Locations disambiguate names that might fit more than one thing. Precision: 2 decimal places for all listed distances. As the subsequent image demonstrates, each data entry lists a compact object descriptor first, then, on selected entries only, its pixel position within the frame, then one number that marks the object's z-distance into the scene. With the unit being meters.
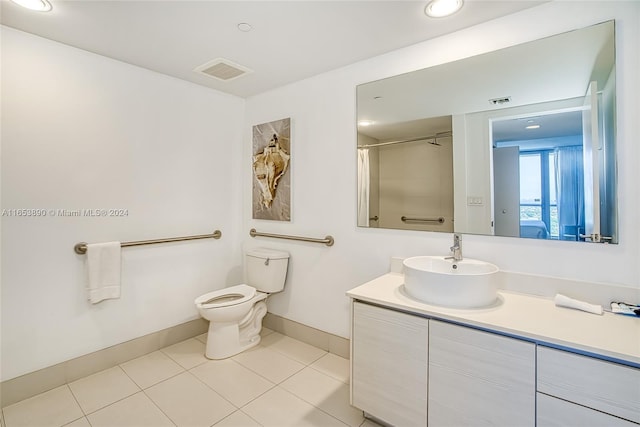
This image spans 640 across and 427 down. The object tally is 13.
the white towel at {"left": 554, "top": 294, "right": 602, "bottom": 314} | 1.30
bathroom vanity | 1.02
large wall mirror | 1.41
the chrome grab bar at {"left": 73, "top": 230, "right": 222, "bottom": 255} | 1.96
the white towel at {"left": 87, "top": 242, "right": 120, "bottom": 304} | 1.97
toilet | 2.21
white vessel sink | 1.34
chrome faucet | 1.66
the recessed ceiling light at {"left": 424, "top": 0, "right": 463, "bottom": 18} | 1.52
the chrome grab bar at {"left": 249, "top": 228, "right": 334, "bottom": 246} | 2.29
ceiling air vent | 2.18
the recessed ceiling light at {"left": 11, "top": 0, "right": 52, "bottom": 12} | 1.50
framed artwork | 2.57
